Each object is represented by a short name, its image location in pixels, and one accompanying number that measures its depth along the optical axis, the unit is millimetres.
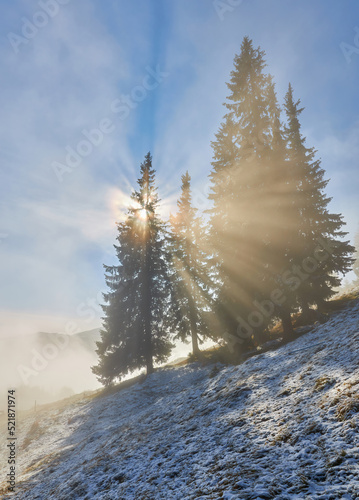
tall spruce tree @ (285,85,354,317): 15773
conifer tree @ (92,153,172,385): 22672
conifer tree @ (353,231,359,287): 53000
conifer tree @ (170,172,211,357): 23922
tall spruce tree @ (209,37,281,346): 15188
